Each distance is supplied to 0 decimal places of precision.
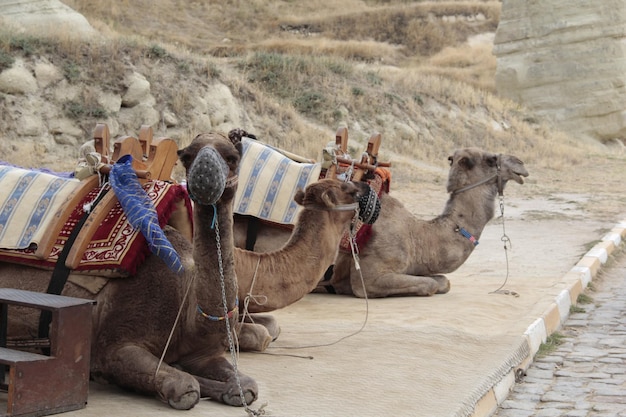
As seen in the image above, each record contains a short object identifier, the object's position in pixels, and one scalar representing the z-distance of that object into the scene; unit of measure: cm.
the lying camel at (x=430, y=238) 902
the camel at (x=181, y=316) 465
